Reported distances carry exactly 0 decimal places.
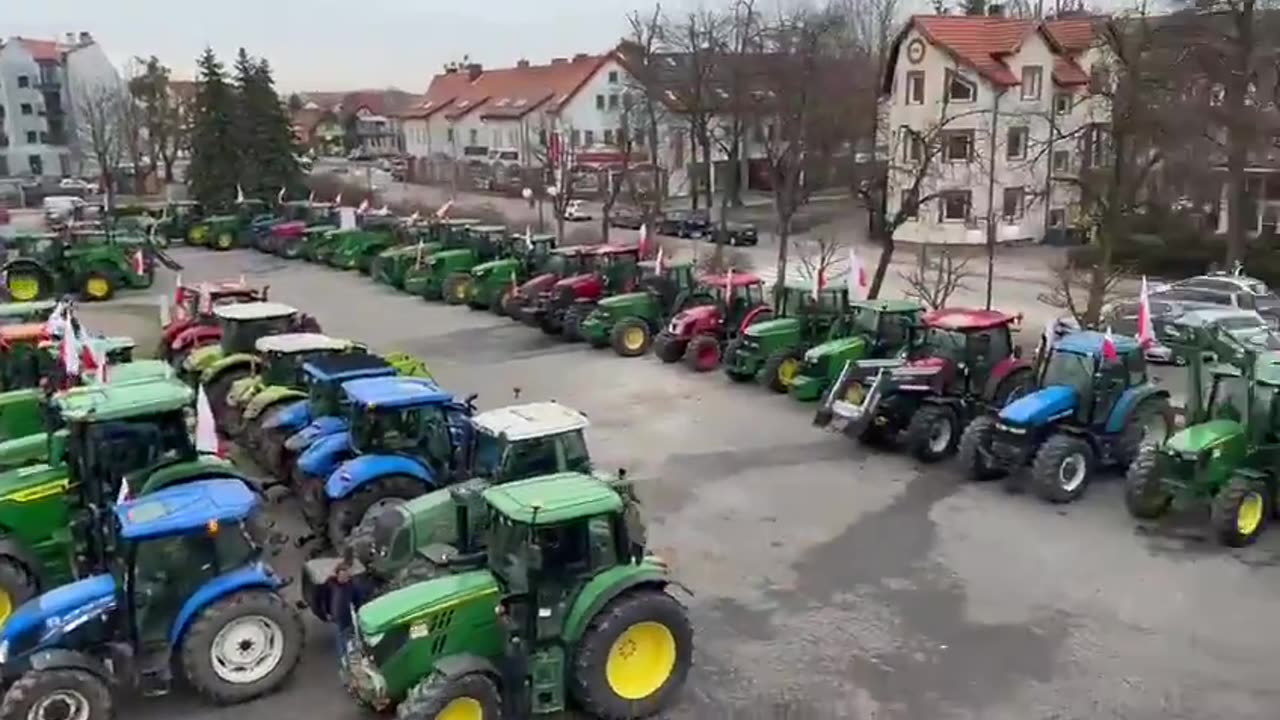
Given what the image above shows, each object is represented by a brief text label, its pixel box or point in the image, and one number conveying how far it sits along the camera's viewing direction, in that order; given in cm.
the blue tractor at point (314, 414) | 1323
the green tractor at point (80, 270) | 2877
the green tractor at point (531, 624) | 784
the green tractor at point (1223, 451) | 1198
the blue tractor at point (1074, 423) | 1353
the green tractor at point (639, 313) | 2212
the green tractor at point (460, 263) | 2838
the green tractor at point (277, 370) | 1566
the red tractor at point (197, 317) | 2038
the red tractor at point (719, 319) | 2120
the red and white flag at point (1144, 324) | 1523
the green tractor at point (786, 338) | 1897
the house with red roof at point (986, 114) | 3809
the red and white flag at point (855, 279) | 1922
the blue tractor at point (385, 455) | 1140
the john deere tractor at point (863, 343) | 1741
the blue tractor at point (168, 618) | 833
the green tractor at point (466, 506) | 934
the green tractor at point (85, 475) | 1021
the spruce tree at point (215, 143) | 4641
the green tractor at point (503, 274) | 2716
